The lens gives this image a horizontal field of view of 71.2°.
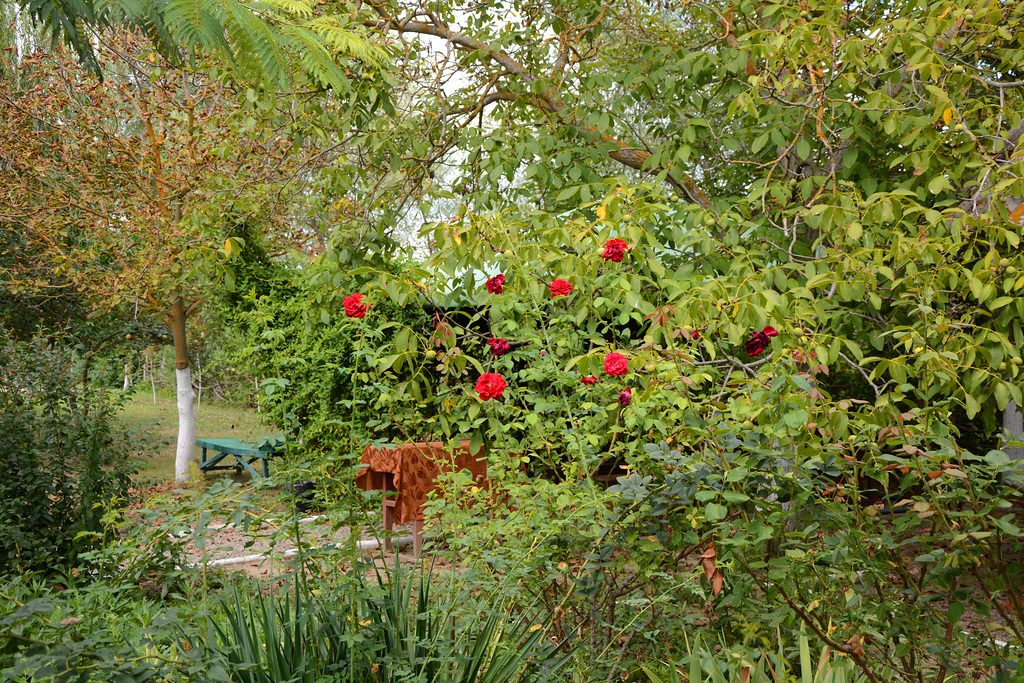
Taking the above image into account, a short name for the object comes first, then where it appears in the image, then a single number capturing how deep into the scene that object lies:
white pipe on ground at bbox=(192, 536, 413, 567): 4.87
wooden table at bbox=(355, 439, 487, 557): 4.81
